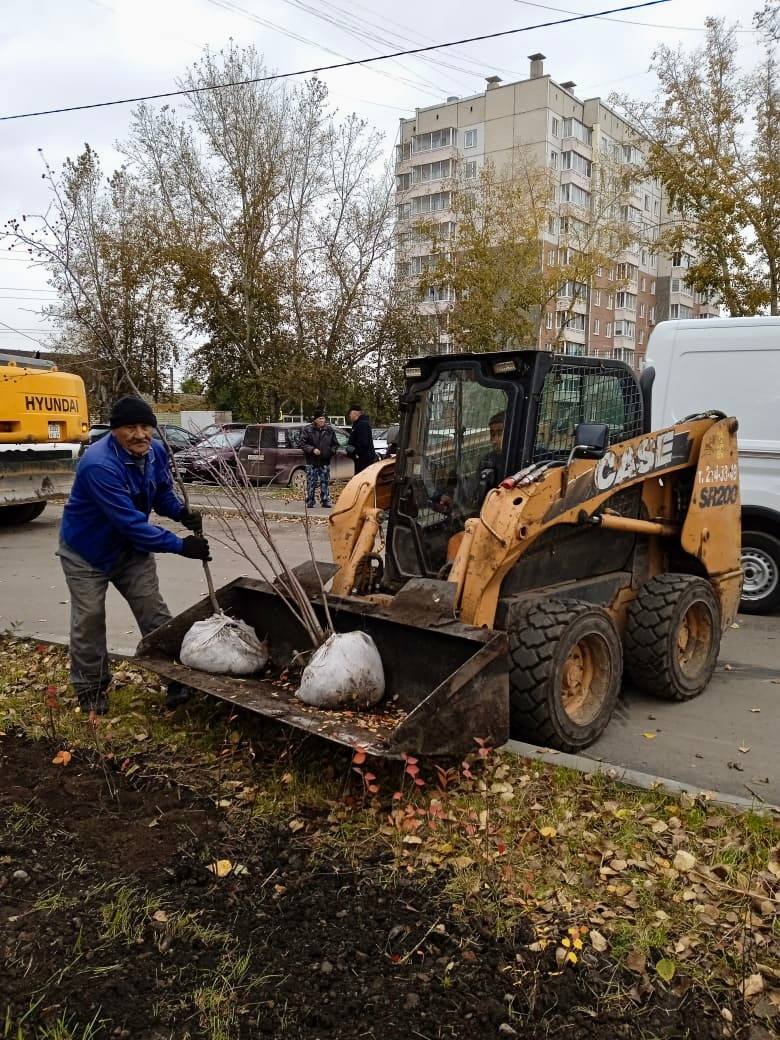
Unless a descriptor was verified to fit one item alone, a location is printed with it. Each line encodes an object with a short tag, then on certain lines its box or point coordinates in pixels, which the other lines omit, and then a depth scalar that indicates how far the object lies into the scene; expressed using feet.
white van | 24.12
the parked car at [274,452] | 61.98
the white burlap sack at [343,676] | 13.82
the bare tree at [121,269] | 82.99
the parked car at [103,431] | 63.82
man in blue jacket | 15.49
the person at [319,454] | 51.06
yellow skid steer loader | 14.11
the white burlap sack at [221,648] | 15.35
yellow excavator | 40.78
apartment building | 146.51
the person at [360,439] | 47.37
